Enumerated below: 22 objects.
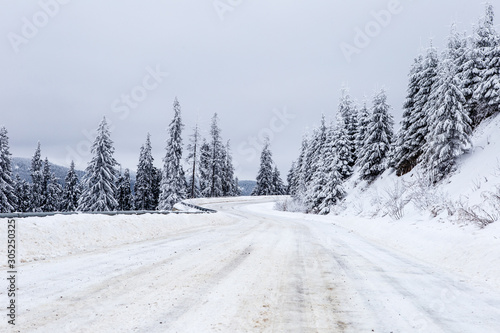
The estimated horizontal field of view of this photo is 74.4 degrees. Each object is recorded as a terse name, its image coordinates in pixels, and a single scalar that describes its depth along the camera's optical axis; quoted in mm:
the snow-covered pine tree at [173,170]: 49531
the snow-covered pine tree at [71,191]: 58244
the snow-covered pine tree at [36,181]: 57688
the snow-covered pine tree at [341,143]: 37469
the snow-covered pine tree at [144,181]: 61750
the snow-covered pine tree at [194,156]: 54406
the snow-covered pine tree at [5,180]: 38781
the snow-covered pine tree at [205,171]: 65688
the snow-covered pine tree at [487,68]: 28625
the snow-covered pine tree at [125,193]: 63750
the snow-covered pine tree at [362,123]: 42044
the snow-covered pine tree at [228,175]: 73588
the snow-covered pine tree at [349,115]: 46469
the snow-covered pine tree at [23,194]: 59094
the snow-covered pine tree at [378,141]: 36719
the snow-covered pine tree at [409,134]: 33812
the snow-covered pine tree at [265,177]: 78875
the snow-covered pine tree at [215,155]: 64625
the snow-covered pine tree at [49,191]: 59000
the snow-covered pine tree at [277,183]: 83812
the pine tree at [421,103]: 32938
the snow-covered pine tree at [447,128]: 27312
